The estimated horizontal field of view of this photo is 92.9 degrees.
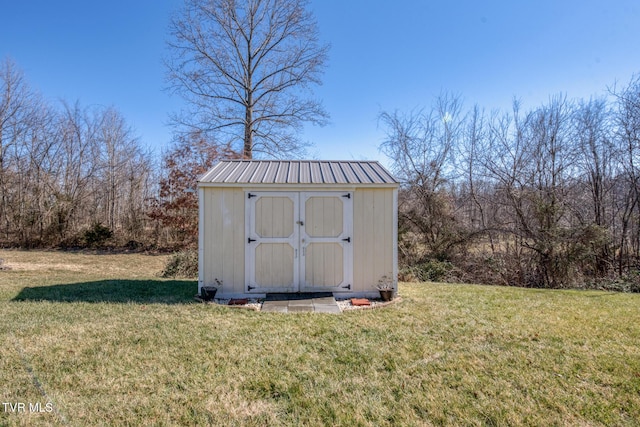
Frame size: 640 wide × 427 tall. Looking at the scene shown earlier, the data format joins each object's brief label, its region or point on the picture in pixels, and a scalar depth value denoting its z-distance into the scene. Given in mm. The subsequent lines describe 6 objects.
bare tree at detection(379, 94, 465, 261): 9508
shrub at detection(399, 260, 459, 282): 8016
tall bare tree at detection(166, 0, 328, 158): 12664
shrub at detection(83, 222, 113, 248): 14320
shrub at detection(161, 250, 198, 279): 7996
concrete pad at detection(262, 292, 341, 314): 4379
